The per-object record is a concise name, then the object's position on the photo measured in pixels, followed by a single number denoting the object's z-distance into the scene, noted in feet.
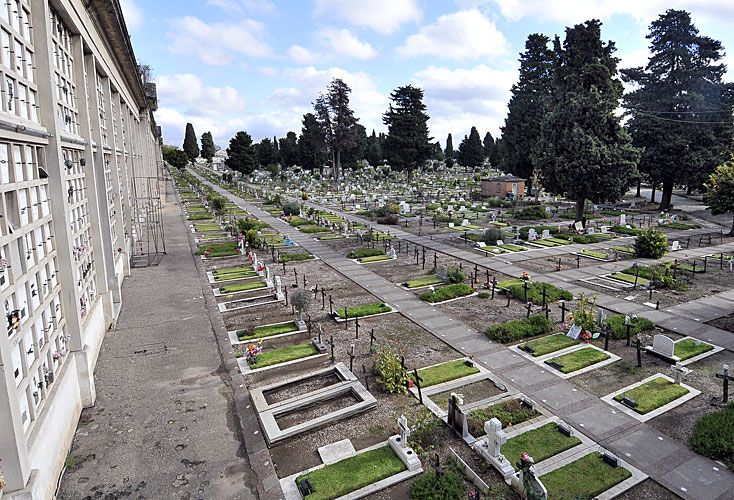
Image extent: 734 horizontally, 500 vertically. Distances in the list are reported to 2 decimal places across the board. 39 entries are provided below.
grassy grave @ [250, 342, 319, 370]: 43.49
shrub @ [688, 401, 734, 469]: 29.32
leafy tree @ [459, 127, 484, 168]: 342.64
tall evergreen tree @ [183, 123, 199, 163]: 524.93
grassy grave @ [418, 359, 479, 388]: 39.99
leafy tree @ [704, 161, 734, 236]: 93.76
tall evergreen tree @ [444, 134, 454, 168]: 428.56
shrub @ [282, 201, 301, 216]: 148.97
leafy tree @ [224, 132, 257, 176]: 291.17
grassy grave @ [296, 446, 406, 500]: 27.09
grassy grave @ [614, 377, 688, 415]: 35.65
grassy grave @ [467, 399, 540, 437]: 33.04
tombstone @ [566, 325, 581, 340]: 48.24
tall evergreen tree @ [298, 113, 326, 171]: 304.22
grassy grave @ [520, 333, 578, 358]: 45.42
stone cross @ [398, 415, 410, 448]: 30.14
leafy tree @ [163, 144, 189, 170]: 394.42
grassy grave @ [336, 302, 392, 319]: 56.08
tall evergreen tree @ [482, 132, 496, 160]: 434.71
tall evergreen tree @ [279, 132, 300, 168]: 344.57
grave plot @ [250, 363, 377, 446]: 33.47
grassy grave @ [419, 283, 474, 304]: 61.77
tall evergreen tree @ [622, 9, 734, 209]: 137.28
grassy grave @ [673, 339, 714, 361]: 44.16
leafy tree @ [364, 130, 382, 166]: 351.87
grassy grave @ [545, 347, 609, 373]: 42.14
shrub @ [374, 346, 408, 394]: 38.09
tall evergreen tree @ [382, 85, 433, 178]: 234.17
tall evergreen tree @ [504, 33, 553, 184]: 163.22
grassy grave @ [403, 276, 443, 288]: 69.10
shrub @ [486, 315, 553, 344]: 48.24
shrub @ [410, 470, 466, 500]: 25.58
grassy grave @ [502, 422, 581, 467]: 30.01
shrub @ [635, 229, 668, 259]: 83.30
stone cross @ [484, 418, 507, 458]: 28.63
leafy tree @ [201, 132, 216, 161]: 556.92
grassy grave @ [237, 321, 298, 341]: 49.73
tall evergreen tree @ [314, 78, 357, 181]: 225.56
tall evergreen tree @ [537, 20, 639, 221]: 111.55
